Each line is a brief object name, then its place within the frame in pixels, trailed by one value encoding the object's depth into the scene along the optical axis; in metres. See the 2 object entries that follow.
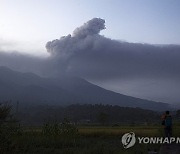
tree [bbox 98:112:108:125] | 88.34
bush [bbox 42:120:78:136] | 25.80
